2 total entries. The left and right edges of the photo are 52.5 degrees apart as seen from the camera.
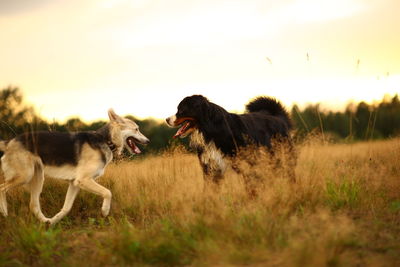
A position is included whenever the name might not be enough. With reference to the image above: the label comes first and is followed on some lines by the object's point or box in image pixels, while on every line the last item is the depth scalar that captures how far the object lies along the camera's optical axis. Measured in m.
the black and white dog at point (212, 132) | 6.70
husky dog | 6.04
